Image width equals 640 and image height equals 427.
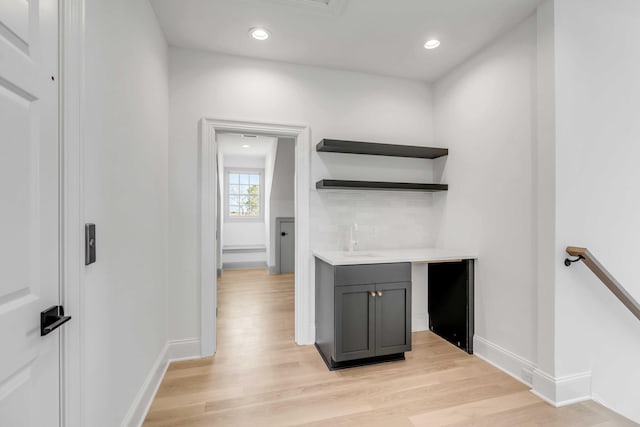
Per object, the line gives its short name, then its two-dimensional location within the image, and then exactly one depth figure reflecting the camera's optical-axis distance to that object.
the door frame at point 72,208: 0.97
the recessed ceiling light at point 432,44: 2.37
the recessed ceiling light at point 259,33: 2.21
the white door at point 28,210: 0.72
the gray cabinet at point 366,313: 2.20
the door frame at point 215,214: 2.46
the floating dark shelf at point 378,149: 2.57
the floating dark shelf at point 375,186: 2.55
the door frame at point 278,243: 5.62
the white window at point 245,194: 6.61
